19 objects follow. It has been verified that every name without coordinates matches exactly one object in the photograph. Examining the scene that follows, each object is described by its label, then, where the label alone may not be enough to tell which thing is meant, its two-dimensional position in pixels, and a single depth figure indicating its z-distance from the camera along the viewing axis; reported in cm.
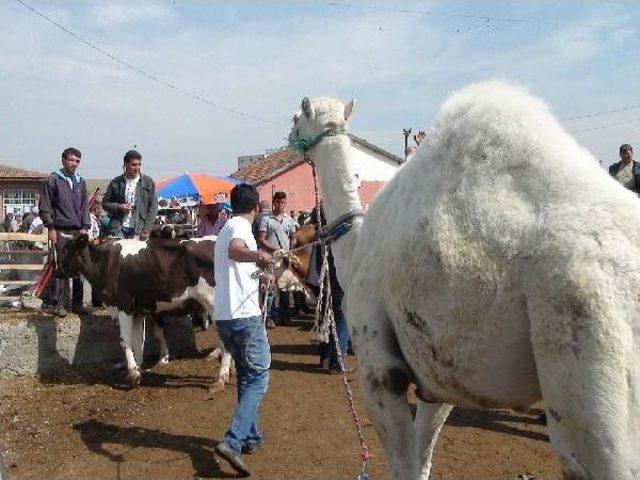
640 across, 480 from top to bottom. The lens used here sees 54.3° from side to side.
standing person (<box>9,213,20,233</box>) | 2436
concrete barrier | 832
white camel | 203
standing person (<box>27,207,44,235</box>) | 1622
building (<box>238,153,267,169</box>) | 6069
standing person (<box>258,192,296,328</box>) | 1015
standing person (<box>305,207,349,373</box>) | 870
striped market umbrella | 1666
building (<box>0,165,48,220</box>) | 4416
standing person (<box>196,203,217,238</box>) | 1088
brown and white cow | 851
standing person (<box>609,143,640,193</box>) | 771
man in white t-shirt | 546
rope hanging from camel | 416
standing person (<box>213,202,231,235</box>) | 1095
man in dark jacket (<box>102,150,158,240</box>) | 908
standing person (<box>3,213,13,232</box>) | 2571
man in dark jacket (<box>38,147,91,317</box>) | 859
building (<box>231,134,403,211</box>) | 3753
